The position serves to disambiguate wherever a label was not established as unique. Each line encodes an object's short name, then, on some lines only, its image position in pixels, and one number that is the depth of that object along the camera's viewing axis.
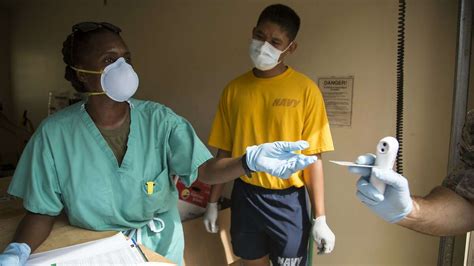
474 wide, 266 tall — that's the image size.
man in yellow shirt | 1.32
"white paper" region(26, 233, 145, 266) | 0.84
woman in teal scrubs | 1.01
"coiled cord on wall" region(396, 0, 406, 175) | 1.32
